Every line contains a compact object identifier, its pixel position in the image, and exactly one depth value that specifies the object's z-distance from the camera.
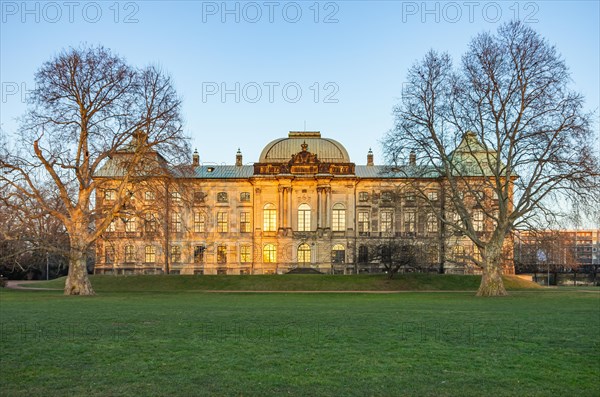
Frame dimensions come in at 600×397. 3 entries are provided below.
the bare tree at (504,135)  32.94
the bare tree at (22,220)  32.06
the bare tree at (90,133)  34.16
